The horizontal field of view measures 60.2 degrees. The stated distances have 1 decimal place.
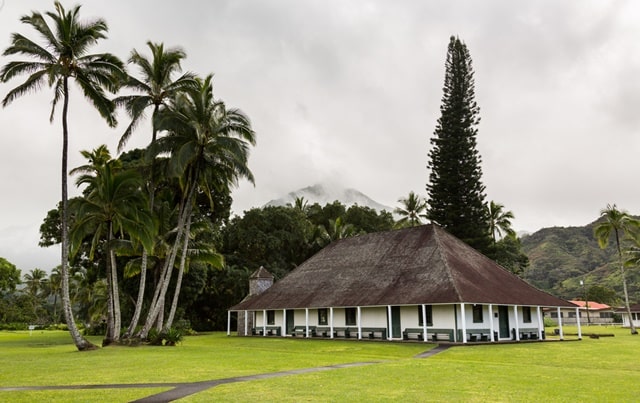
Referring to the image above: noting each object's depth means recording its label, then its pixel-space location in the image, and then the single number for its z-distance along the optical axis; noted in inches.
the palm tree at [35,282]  4480.8
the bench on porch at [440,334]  1133.7
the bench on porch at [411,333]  1179.9
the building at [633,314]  2538.9
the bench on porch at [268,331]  1510.8
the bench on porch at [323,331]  1368.1
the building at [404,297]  1148.5
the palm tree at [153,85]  1119.0
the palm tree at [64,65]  936.3
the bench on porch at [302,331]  1400.5
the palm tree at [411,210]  2495.1
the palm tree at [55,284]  4060.0
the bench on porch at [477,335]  1138.0
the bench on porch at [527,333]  1250.0
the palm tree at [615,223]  1868.8
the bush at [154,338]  1091.3
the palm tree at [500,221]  2375.7
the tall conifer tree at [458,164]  1942.7
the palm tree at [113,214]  1033.5
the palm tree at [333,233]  2284.7
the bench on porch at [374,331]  1238.2
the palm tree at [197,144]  1099.9
